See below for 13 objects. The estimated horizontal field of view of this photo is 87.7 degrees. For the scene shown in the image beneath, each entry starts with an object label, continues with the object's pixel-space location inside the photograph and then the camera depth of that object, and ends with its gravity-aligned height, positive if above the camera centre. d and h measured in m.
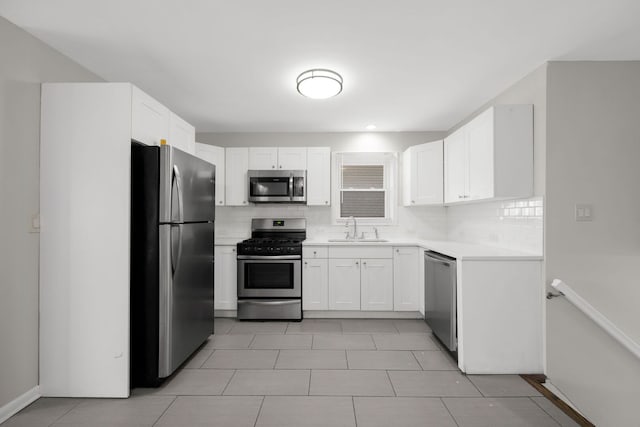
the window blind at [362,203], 4.66 +0.15
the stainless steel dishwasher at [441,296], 2.78 -0.76
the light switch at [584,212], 2.51 +0.02
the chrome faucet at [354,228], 4.49 -0.20
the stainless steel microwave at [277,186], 4.29 +0.35
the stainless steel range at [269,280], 3.91 -0.80
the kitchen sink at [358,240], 4.15 -0.34
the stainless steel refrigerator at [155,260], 2.32 -0.33
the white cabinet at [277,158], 4.37 +0.73
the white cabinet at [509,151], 2.71 +0.52
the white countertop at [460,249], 2.61 -0.33
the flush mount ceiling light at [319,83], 2.68 +1.07
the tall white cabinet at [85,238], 2.22 -0.17
